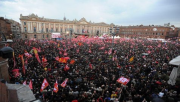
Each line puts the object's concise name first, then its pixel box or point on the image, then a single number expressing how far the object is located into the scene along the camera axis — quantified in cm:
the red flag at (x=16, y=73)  918
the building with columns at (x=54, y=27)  4859
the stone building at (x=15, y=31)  6069
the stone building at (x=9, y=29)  4468
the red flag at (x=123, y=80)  742
